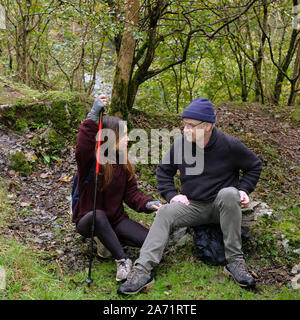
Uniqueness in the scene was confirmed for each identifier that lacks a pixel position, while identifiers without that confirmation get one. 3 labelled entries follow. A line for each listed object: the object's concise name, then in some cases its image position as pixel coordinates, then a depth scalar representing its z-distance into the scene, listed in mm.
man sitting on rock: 3318
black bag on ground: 3578
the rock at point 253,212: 3912
